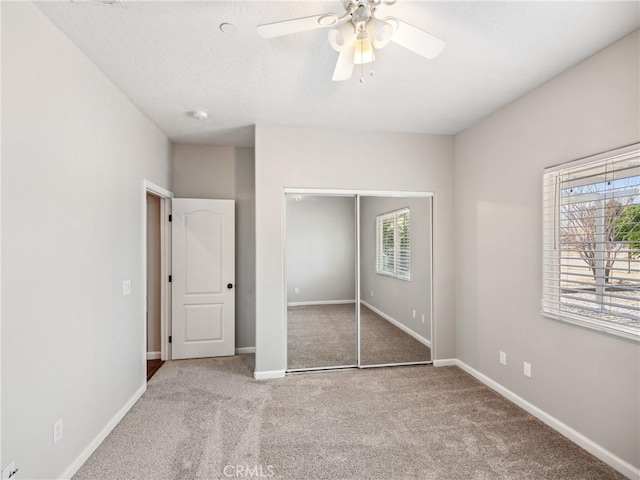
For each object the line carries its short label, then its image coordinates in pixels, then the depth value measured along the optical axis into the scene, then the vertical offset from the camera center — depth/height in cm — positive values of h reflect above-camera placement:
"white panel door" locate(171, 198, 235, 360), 390 -41
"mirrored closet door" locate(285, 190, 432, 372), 358 -41
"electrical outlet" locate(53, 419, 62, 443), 181 -106
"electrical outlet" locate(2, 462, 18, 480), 146 -104
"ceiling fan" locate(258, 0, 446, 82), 150 +103
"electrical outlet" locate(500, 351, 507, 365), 296 -108
